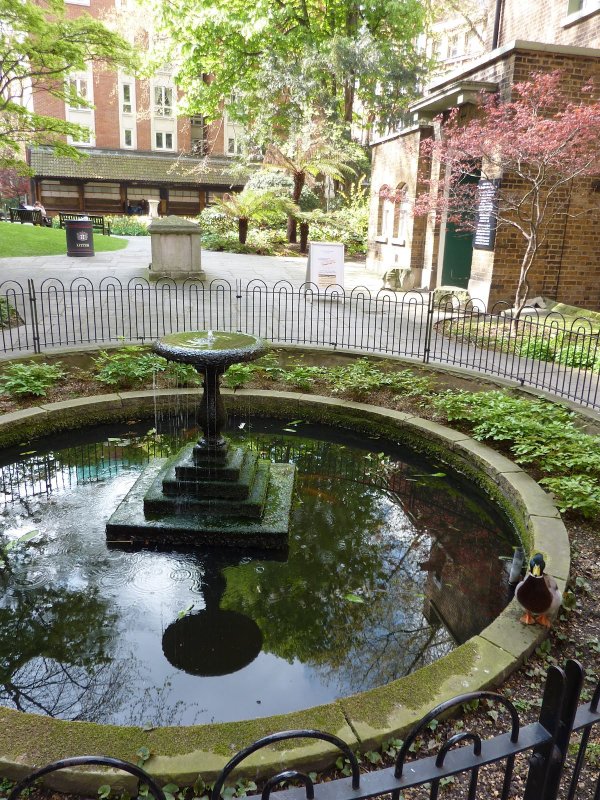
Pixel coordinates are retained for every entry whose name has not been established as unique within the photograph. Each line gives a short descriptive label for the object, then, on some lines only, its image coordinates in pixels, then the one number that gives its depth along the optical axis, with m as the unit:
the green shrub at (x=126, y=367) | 7.90
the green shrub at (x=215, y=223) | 26.62
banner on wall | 12.34
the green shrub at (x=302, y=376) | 7.96
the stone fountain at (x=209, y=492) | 4.77
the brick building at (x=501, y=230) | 12.06
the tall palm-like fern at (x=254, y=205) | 22.00
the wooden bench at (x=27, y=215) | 28.50
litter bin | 18.89
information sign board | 14.44
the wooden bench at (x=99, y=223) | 28.33
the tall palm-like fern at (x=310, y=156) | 22.12
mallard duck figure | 3.38
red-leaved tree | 10.45
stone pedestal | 14.77
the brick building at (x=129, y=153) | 34.16
